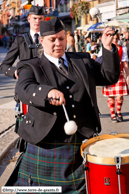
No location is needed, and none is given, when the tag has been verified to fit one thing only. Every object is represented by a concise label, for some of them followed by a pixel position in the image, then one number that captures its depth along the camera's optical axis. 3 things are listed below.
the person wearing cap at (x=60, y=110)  2.60
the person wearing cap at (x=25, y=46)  4.13
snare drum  2.27
